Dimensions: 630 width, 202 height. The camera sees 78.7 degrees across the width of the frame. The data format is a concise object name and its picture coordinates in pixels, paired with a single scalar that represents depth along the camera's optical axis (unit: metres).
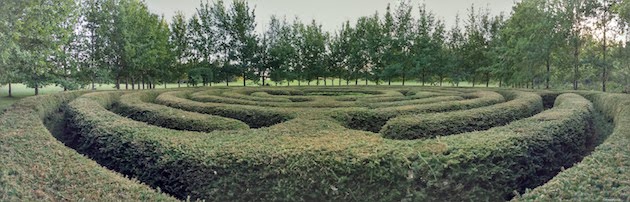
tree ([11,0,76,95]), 11.48
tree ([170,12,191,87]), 30.06
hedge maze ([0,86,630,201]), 4.08
